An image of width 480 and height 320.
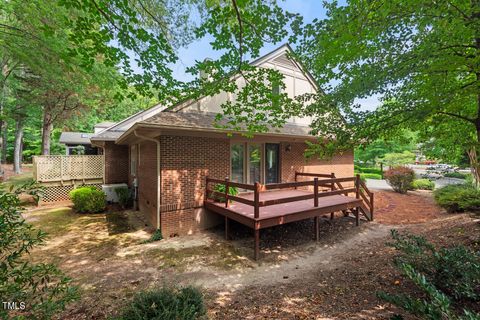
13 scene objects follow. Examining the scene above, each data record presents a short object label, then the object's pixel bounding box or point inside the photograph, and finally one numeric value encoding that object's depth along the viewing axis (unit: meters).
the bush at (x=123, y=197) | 10.74
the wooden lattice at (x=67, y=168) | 10.90
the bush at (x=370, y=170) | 26.48
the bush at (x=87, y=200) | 9.59
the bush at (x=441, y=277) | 2.05
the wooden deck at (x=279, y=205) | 5.75
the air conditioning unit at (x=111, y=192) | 11.37
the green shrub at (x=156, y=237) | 6.49
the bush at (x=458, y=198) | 7.64
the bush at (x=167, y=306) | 2.54
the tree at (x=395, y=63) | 3.70
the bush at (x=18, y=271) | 2.00
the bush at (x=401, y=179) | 14.33
